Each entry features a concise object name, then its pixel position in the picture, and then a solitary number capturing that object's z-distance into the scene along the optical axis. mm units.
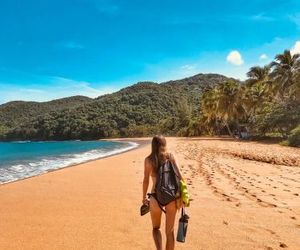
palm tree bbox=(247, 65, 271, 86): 55062
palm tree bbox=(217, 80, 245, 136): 53481
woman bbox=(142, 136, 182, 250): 4152
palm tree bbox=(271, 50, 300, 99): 43375
